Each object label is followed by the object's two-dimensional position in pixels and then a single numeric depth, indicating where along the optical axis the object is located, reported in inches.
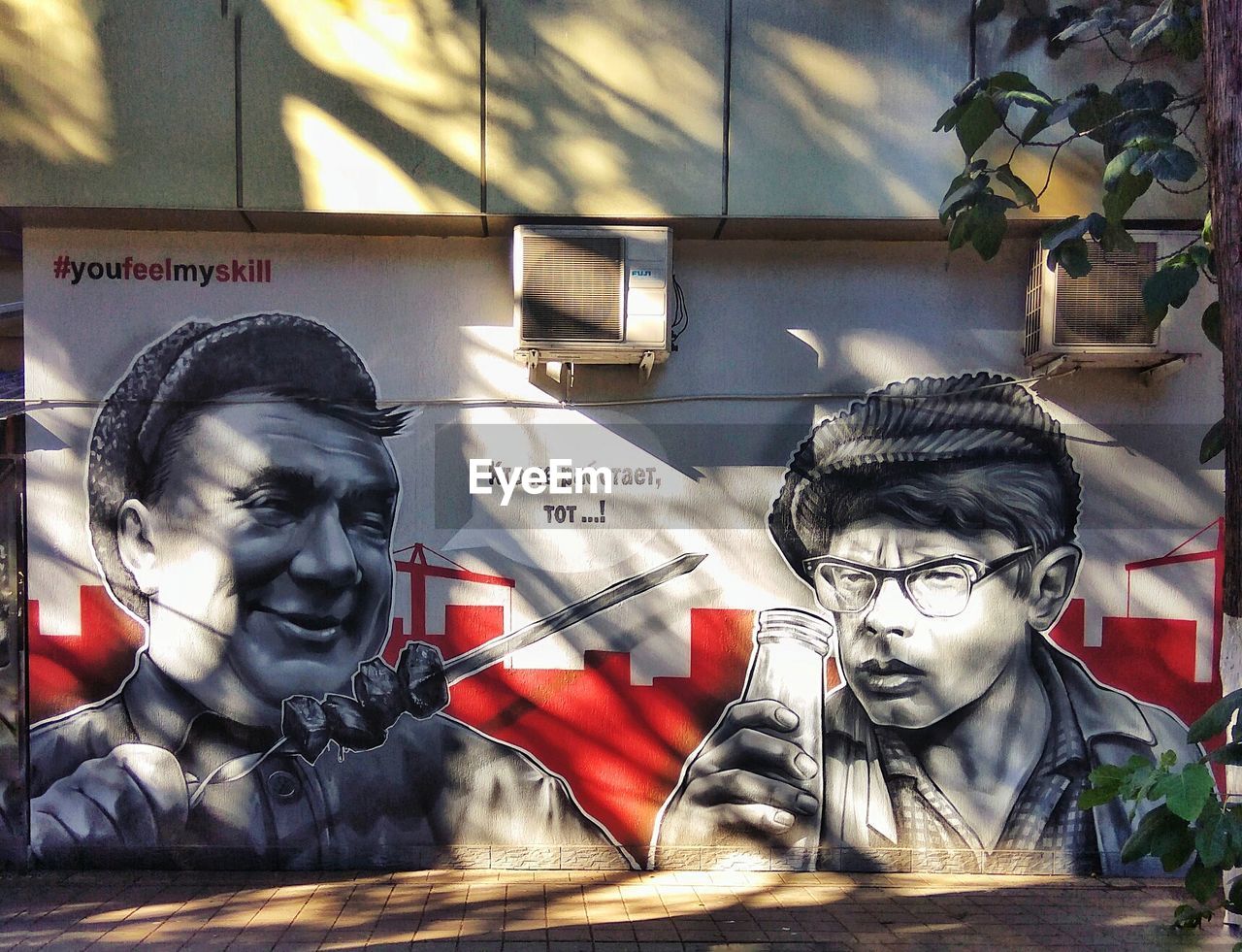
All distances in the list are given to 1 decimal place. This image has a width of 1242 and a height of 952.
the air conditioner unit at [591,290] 232.1
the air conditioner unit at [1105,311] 230.8
